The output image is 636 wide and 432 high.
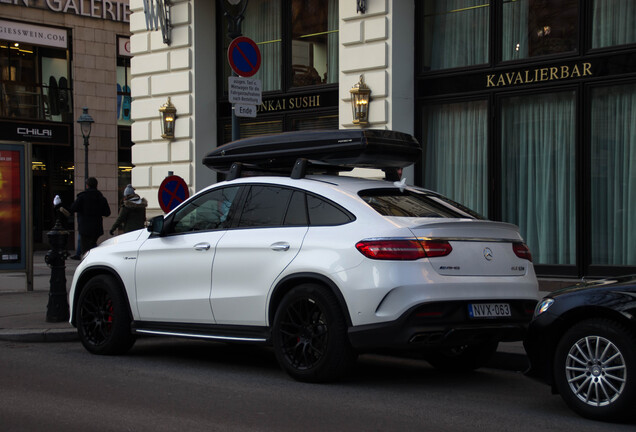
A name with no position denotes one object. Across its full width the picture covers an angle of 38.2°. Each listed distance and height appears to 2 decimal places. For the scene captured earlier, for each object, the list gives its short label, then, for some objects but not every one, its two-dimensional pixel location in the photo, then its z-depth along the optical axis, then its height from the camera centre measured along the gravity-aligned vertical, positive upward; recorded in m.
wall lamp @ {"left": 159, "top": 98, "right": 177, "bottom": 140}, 18.11 +1.30
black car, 5.80 -1.07
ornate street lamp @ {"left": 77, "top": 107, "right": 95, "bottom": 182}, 28.28 +1.83
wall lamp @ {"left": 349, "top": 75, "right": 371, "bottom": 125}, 14.88 +1.36
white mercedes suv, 6.82 -0.73
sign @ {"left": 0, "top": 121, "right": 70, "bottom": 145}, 30.78 +1.83
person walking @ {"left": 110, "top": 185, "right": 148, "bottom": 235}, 16.80 -0.52
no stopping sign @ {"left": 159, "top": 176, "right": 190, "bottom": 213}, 11.79 -0.09
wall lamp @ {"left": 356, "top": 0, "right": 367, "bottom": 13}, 14.91 +2.92
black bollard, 10.88 -1.12
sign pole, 11.47 +0.75
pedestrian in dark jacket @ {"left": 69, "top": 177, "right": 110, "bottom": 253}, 19.58 -0.56
